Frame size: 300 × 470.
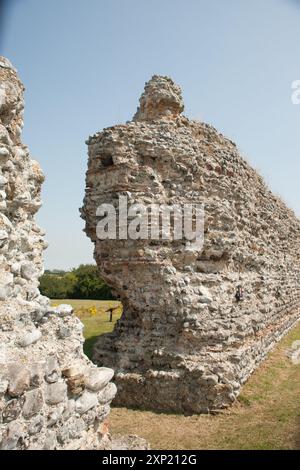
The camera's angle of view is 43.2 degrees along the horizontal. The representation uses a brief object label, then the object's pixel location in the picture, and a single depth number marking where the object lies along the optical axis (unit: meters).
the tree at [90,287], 31.70
